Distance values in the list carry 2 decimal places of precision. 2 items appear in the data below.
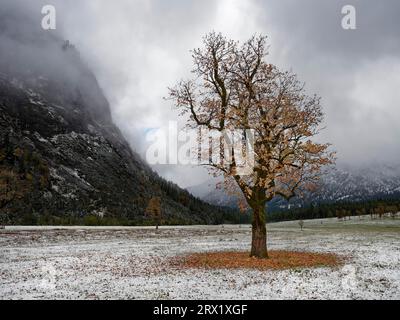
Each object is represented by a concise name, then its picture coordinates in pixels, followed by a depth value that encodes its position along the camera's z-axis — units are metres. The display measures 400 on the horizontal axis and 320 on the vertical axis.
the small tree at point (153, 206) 131.90
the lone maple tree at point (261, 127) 30.53
